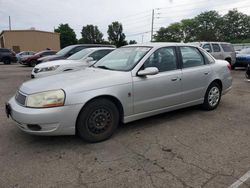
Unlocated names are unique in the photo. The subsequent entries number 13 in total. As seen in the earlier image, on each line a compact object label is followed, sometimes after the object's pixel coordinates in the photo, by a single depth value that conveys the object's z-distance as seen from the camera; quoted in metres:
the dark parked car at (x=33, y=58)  18.35
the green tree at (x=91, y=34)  76.94
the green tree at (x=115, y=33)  72.00
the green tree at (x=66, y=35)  67.25
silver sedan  3.36
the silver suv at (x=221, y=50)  13.25
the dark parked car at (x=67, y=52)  11.12
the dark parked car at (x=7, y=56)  22.62
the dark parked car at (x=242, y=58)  13.52
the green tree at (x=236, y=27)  77.44
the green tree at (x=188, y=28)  85.70
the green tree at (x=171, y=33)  84.75
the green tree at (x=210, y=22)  80.17
